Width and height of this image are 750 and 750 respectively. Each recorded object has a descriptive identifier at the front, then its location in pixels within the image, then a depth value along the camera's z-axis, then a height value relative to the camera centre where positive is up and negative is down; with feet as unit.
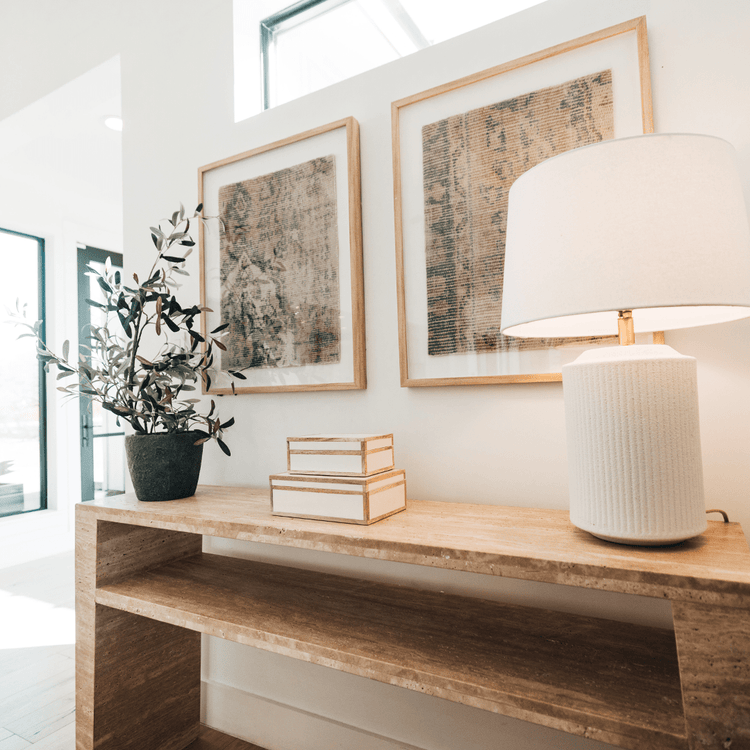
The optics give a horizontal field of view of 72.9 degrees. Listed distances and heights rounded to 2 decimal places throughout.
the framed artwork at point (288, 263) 4.55 +1.29
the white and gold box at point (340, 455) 3.42 -0.42
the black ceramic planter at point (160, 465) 4.40 -0.55
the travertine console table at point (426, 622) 2.20 -1.52
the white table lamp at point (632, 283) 2.20 +0.45
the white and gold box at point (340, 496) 3.30 -0.69
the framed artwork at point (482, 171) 3.56 +1.72
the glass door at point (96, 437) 12.12 -0.84
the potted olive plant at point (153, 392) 4.41 +0.10
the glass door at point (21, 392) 10.93 +0.33
